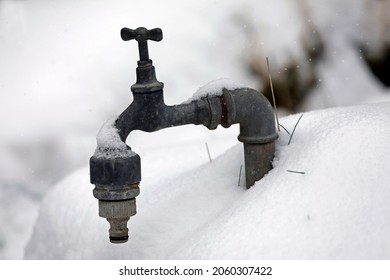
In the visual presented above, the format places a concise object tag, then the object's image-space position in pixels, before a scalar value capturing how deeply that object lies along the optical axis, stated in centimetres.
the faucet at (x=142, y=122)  123
